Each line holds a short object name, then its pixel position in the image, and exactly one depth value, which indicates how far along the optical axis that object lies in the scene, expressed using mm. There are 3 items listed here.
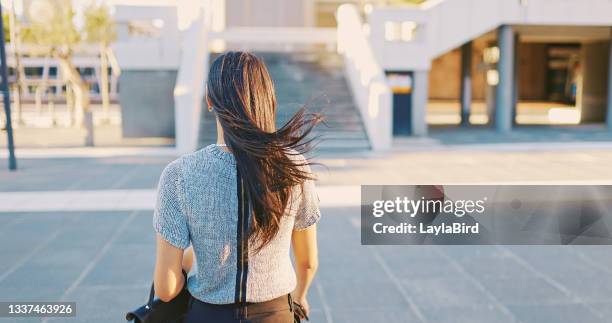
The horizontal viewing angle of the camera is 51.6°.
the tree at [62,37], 19969
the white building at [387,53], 15258
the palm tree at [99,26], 21391
